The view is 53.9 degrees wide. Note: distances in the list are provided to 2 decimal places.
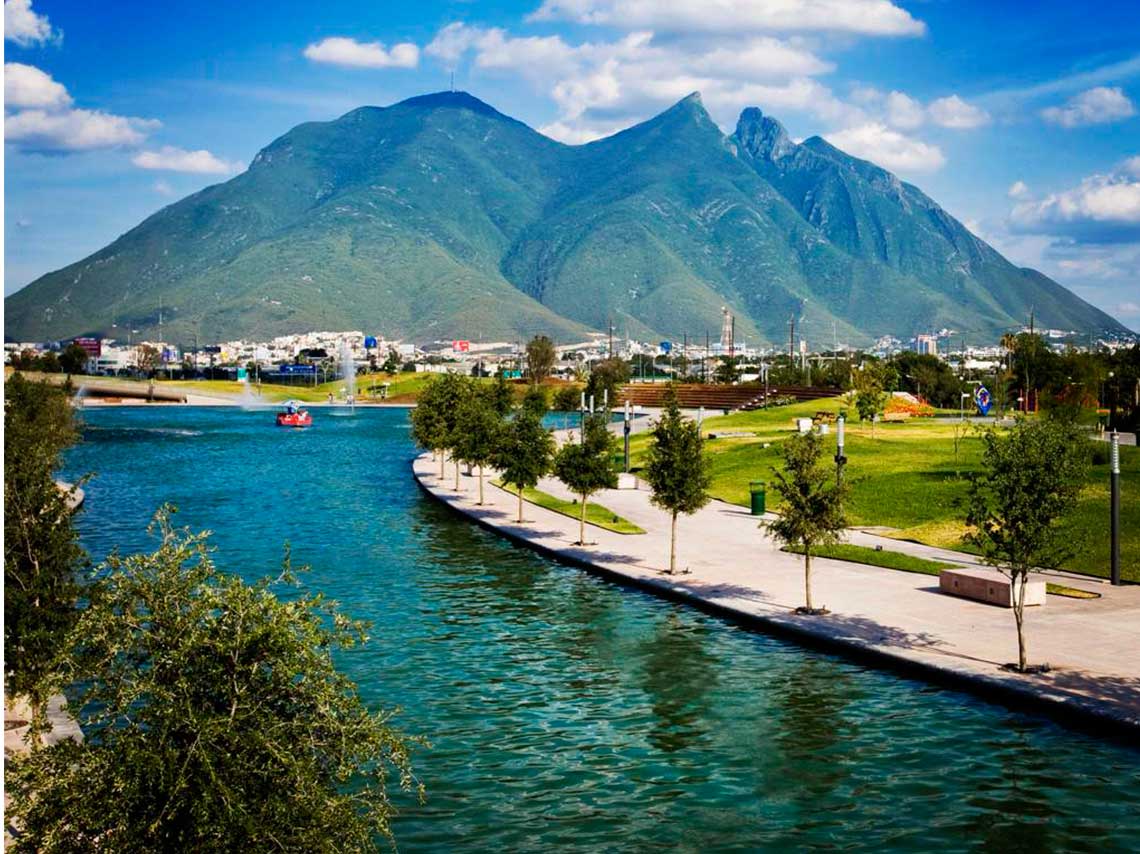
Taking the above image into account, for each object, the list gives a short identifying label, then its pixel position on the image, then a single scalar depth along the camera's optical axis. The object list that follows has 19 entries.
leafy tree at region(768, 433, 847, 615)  31.72
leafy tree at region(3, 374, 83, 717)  18.89
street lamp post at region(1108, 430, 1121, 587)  34.56
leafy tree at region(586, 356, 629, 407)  132.79
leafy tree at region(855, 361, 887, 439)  81.44
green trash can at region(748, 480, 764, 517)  52.34
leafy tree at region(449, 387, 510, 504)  55.81
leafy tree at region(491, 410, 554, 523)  51.03
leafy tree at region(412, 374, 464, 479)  69.12
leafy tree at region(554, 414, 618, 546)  45.97
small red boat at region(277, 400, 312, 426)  144.50
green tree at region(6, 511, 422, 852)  10.58
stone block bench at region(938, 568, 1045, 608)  31.84
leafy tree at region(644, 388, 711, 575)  37.94
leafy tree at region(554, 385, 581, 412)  154.62
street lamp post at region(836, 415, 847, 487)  36.64
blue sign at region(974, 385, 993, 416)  64.02
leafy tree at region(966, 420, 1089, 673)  24.67
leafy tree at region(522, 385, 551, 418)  52.62
